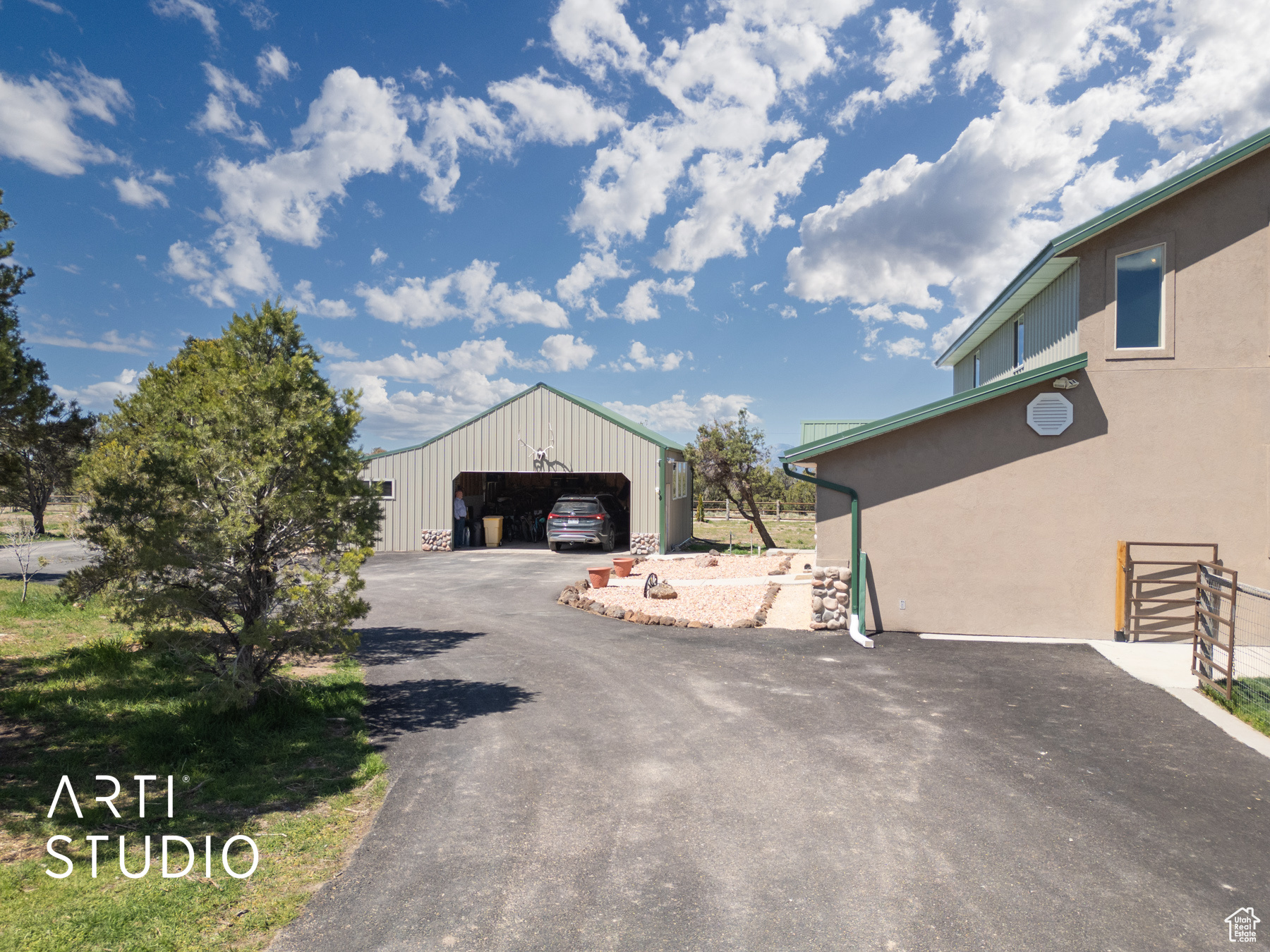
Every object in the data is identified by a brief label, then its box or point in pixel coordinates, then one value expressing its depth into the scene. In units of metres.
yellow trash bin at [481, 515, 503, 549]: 24.77
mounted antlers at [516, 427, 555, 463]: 22.95
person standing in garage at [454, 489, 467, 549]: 24.00
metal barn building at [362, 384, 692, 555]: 22.23
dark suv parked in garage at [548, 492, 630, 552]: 22.02
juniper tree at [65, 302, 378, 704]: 5.93
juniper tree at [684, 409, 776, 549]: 22.75
